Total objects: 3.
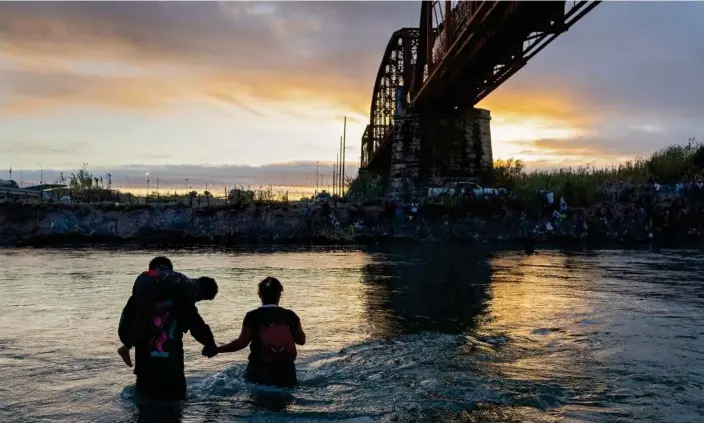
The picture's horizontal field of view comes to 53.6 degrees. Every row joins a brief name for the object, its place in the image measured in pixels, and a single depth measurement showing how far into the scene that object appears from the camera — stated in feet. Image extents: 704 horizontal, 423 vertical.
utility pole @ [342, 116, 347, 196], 258.28
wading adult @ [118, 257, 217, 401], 20.86
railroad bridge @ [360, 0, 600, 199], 84.74
